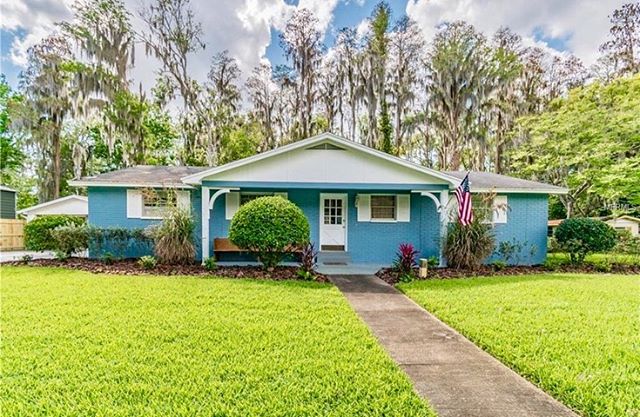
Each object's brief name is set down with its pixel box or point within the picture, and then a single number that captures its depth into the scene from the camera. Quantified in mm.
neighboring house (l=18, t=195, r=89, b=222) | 16703
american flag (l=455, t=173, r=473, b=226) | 8883
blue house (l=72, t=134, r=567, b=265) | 10227
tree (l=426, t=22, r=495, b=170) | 18531
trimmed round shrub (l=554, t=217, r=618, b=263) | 10516
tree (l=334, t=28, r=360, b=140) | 21766
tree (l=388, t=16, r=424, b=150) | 21094
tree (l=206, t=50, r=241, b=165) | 21422
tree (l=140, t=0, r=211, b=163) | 18453
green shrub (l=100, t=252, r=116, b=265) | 10273
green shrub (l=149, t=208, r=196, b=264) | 9750
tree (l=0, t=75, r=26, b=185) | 22016
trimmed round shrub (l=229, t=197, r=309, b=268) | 8609
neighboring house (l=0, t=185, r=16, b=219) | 19341
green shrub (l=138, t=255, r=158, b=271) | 9516
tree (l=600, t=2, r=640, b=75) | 18172
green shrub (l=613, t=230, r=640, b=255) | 12359
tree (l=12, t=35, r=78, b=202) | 18625
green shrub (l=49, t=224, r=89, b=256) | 10469
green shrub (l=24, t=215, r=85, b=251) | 11047
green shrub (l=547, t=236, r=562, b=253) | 11583
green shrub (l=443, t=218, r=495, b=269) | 9867
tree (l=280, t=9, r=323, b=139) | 21719
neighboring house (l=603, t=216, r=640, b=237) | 19344
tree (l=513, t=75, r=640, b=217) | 12945
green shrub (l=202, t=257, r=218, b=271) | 9484
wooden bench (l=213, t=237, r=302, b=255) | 10609
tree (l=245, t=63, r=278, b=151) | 23359
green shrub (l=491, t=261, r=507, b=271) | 10173
